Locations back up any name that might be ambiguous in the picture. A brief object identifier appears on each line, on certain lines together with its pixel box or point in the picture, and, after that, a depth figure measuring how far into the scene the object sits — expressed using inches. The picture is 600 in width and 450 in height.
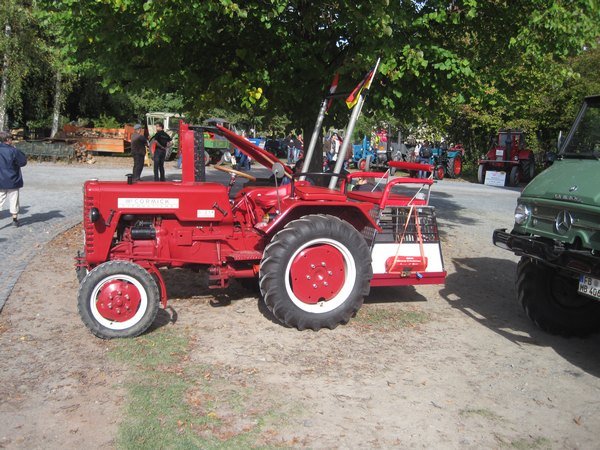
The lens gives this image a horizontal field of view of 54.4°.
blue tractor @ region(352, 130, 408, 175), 1070.4
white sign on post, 910.4
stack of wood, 965.2
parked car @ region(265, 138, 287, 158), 1230.1
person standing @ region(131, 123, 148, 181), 621.9
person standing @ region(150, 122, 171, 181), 619.5
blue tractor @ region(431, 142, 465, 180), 1027.3
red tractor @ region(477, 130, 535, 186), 921.5
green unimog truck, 189.0
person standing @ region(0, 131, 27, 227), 381.1
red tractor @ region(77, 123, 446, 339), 197.3
